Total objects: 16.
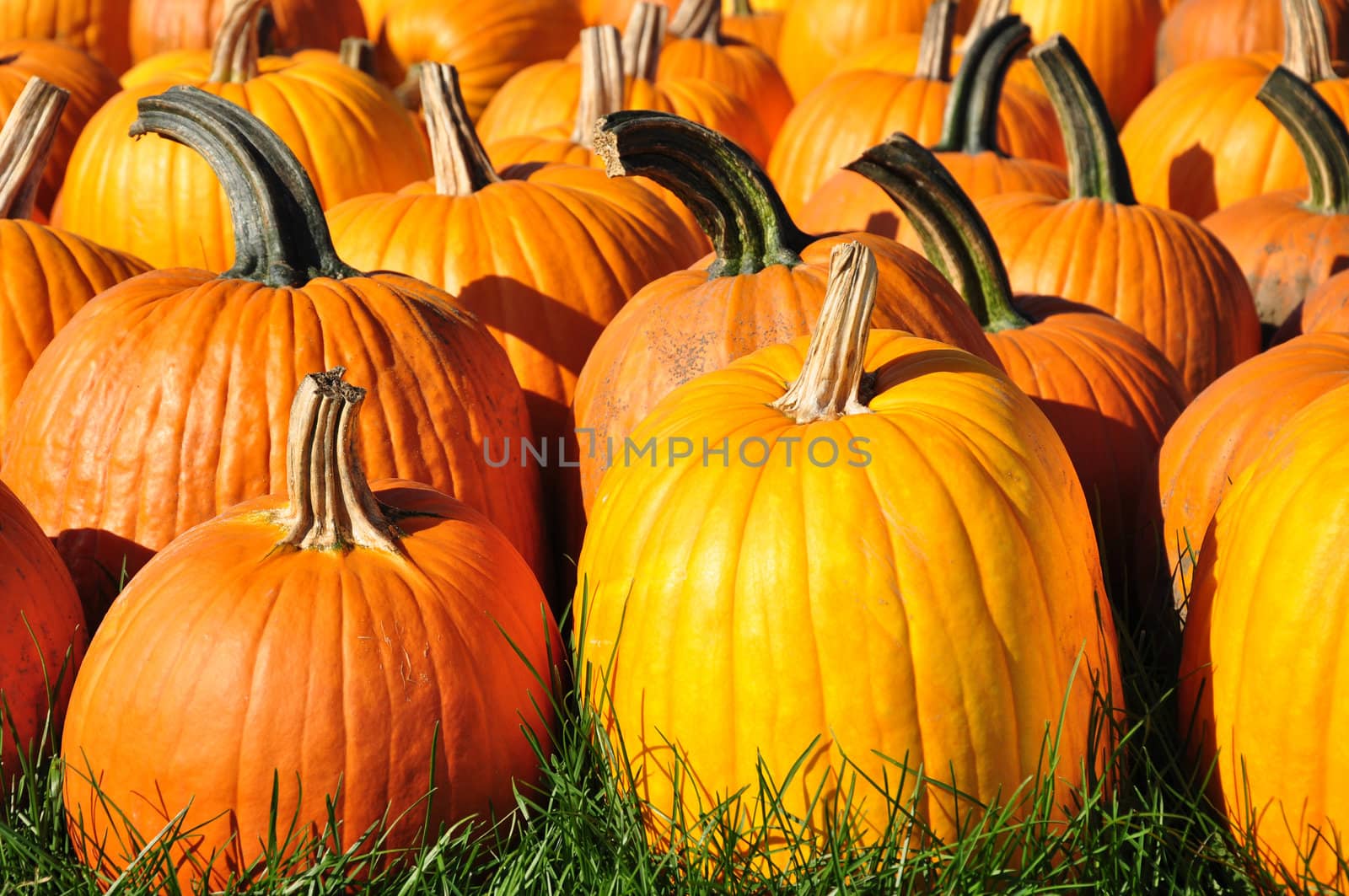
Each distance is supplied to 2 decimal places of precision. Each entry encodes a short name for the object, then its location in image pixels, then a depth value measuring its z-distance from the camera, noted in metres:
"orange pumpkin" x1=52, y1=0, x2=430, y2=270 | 4.06
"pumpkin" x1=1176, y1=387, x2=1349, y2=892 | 1.84
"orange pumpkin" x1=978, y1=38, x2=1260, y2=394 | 3.64
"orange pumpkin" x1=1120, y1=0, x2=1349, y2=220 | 4.70
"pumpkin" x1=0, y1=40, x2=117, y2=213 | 4.75
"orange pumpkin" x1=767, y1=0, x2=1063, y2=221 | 4.84
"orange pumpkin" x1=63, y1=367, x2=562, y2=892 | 1.96
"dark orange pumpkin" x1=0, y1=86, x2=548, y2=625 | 2.60
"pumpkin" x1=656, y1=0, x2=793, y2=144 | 5.94
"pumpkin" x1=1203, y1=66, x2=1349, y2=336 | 3.95
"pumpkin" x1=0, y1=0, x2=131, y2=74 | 6.14
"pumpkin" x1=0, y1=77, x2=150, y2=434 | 3.12
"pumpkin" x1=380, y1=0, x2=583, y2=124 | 6.67
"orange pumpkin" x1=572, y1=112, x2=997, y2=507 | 2.61
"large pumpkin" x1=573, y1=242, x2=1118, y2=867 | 1.85
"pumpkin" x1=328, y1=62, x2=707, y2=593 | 3.21
